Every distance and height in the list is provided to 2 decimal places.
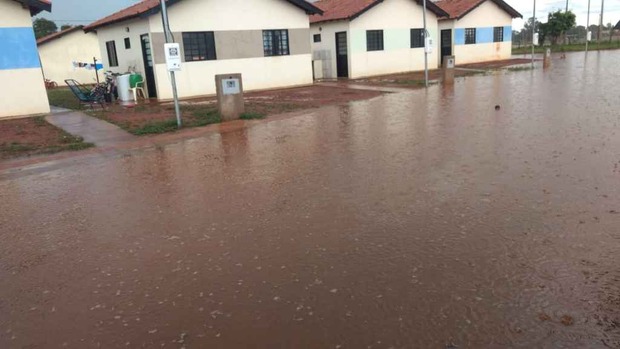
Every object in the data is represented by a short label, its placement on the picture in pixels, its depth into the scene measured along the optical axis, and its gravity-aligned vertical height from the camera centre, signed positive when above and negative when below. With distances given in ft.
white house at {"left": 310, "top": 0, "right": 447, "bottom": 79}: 87.35 +4.25
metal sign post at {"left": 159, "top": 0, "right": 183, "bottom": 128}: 38.22 +2.93
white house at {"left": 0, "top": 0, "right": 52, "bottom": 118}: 50.29 +2.56
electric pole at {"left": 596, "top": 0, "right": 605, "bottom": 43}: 178.35 +7.67
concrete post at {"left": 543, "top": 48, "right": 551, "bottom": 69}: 93.56 -2.64
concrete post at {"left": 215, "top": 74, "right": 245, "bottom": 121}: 43.86 -2.11
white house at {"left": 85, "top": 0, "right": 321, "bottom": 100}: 63.46 +4.19
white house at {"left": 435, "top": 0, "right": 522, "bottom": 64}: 113.39 +5.34
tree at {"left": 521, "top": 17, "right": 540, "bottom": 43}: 273.29 +9.61
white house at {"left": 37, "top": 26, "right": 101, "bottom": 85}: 107.04 +6.21
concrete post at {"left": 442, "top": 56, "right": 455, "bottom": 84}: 69.77 -2.09
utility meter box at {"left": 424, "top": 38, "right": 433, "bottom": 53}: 64.66 +1.29
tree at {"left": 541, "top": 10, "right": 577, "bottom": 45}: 179.73 +8.12
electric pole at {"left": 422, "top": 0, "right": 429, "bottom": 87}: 64.61 +1.62
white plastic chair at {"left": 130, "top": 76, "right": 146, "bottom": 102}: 64.61 -1.45
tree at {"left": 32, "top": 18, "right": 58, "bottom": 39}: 200.84 +23.64
